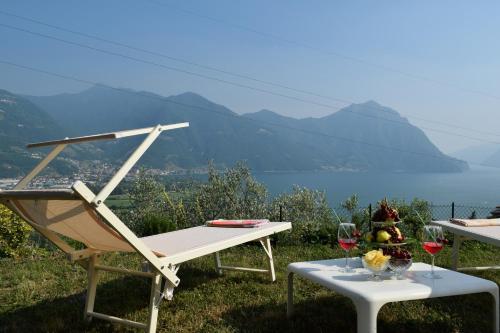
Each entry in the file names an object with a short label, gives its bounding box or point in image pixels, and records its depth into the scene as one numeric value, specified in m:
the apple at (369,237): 2.77
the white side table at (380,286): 2.31
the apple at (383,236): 2.70
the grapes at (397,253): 2.67
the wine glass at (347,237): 2.94
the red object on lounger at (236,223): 4.43
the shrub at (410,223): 7.55
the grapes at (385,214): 2.75
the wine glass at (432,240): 2.81
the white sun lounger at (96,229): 2.46
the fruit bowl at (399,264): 2.66
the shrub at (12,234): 6.19
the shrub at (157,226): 6.66
